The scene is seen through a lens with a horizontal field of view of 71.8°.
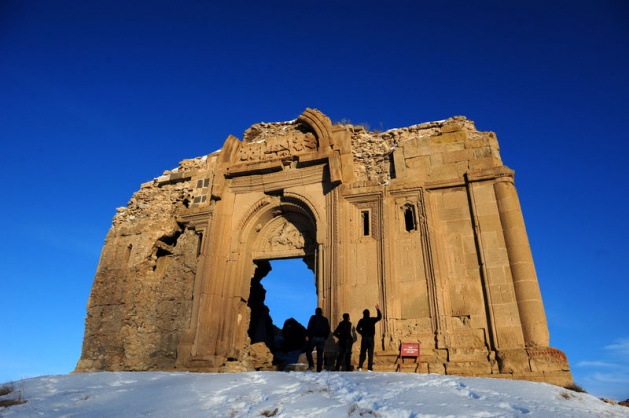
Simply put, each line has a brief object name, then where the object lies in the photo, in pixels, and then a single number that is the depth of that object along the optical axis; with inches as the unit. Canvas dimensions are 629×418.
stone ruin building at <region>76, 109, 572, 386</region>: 361.1
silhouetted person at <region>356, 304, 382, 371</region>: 327.0
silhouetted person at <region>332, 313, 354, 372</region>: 344.2
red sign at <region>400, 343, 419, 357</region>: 350.3
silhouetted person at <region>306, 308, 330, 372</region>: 338.0
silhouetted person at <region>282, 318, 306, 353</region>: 598.2
